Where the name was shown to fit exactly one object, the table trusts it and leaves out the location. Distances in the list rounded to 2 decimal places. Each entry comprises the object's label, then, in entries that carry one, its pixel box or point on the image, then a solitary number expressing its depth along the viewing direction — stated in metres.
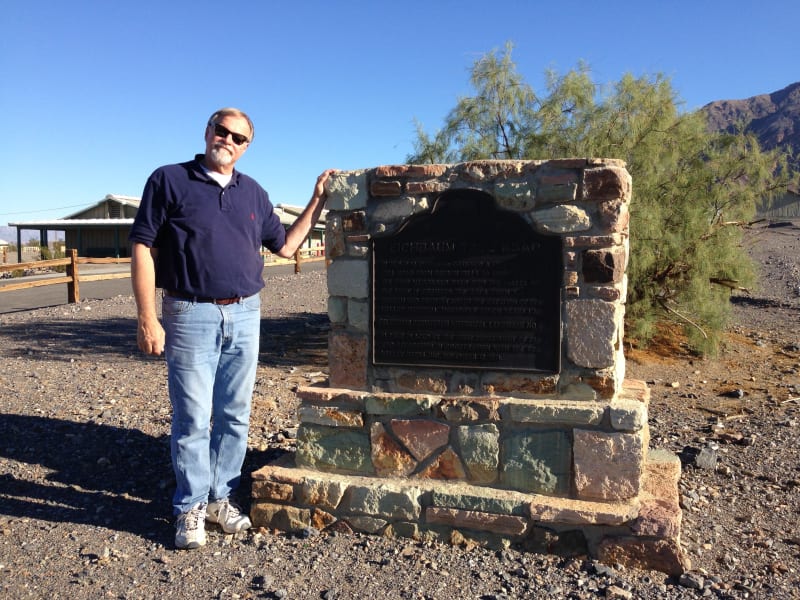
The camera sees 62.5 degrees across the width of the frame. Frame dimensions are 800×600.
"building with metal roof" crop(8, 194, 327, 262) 30.16
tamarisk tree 7.34
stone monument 3.10
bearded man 3.05
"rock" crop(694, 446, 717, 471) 4.29
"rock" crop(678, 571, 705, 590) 2.84
